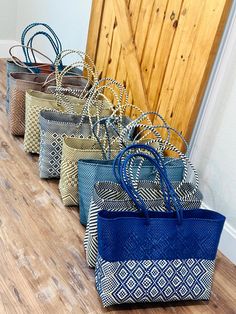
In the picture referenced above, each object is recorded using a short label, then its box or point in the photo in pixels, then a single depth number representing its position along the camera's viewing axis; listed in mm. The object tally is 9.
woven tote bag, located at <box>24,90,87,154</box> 2062
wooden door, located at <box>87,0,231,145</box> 1696
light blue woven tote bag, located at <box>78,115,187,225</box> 1606
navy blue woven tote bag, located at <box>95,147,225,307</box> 1300
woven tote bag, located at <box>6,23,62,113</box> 2389
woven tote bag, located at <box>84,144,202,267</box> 1405
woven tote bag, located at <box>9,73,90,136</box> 2227
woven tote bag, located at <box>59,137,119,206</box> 1724
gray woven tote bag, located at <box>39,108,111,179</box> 1889
